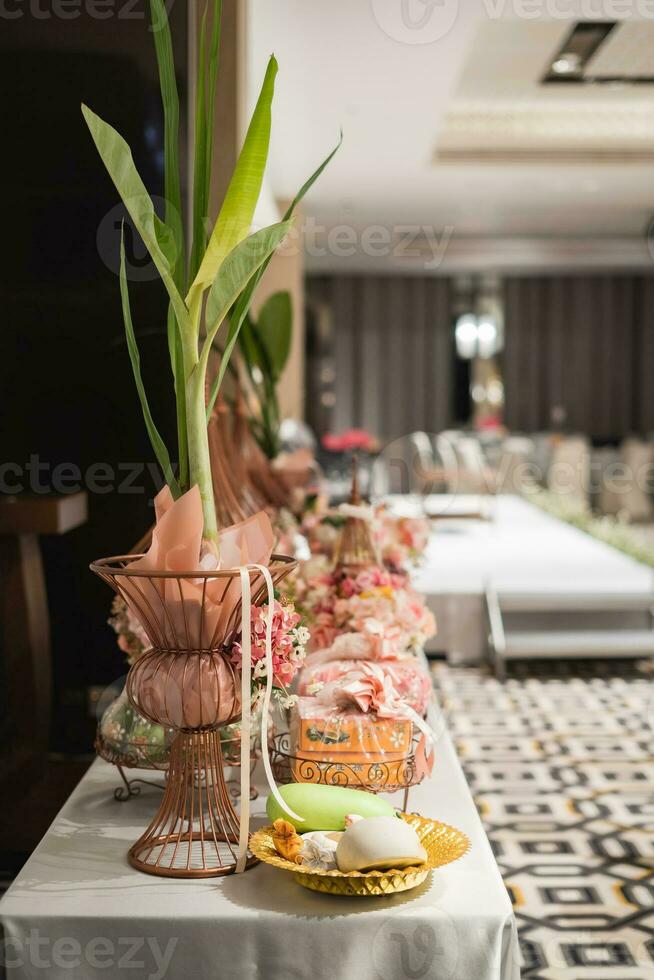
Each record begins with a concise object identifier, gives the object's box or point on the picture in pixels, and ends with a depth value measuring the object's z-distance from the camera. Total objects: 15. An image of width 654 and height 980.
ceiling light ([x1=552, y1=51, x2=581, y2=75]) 6.14
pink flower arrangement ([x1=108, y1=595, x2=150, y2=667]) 1.73
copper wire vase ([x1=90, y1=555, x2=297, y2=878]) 1.31
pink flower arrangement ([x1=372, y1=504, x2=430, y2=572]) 2.32
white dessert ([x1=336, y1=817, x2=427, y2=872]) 1.24
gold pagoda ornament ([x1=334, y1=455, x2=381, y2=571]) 2.09
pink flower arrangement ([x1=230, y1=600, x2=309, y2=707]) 1.34
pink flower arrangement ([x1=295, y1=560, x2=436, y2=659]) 1.94
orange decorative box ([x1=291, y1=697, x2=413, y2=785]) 1.48
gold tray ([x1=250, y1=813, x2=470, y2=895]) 1.23
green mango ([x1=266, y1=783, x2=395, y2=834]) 1.38
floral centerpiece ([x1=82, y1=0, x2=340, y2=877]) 1.31
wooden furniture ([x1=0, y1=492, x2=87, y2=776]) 2.53
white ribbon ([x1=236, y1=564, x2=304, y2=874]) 1.28
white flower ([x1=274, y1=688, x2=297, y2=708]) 1.38
